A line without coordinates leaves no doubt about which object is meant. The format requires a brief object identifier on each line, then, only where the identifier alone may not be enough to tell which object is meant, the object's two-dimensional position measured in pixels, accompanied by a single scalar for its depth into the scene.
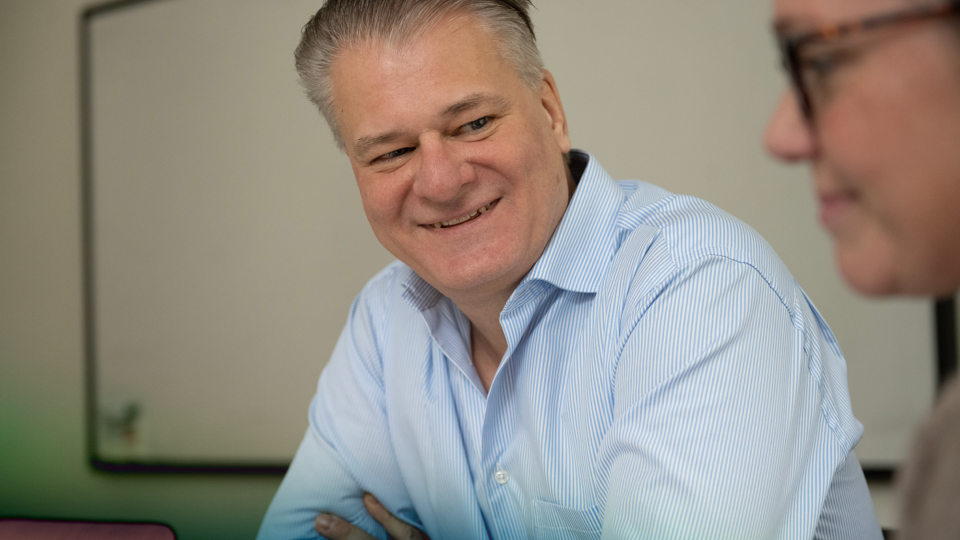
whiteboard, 1.68
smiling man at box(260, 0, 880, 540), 0.73
